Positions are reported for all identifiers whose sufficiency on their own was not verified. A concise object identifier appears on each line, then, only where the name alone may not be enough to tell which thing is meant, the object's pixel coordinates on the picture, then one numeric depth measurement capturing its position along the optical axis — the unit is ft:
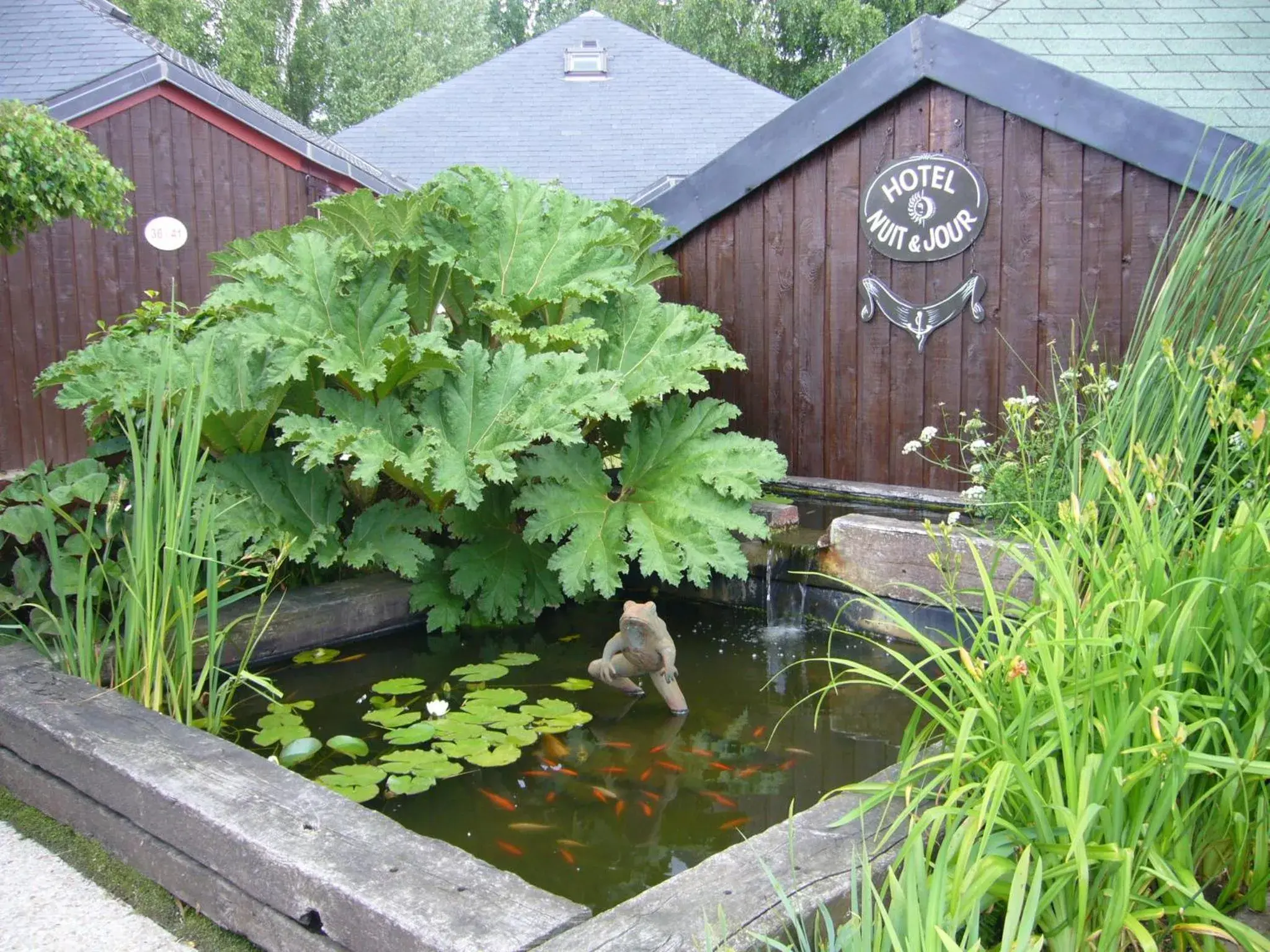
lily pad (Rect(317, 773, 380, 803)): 9.14
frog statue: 10.46
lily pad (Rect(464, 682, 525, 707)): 11.27
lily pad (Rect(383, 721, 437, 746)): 10.28
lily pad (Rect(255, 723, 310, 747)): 10.29
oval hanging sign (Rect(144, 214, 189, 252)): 29.55
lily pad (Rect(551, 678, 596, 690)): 11.80
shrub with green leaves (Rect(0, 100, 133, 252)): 15.99
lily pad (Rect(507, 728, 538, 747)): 10.23
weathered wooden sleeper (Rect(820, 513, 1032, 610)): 12.64
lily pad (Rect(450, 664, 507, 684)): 12.02
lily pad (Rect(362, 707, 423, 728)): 10.83
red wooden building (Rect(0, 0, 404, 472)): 27.43
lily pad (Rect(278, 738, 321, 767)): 9.75
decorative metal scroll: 15.67
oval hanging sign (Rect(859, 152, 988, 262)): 15.56
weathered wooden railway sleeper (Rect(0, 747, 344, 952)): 6.70
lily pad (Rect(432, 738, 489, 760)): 9.92
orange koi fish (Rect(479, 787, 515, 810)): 9.09
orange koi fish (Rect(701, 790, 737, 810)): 9.11
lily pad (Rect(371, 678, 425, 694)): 11.68
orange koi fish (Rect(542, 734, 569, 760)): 10.07
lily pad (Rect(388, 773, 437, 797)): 9.25
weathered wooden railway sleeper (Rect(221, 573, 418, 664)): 12.74
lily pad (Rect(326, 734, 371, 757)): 9.93
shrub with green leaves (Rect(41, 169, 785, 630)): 12.62
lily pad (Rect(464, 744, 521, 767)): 9.74
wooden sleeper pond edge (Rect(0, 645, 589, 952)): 5.95
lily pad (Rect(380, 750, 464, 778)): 9.61
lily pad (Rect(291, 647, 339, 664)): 12.80
